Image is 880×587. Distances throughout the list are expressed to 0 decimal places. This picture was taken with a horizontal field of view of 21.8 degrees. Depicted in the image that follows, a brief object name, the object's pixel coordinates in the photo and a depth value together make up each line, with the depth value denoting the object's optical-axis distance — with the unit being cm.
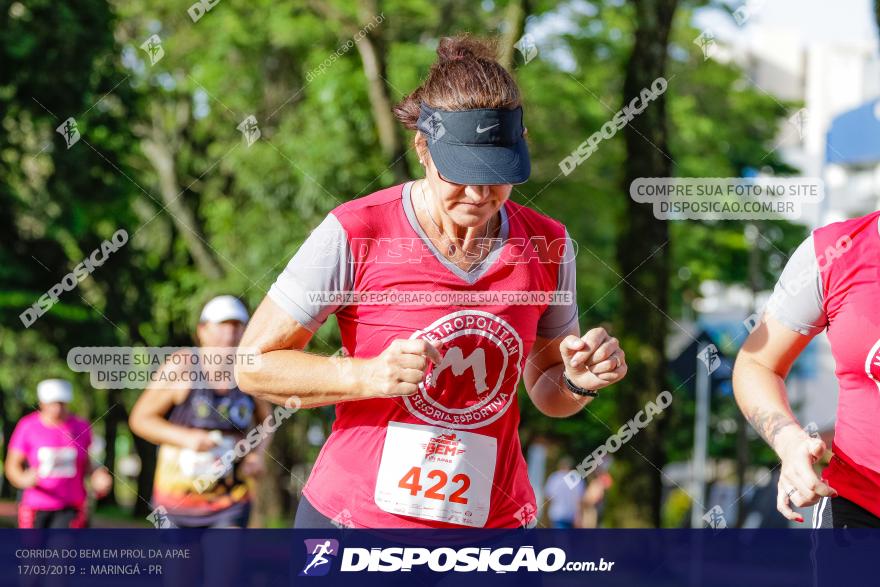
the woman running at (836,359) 575
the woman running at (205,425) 1070
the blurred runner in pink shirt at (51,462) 1490
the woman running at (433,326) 559
